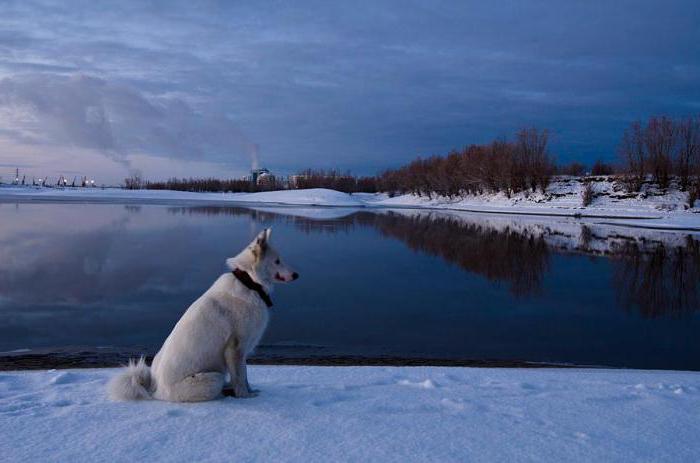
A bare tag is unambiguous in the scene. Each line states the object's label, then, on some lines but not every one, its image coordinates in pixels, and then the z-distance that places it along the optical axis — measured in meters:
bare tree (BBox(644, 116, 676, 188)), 44.62
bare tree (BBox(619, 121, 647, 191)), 45.88
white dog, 3.65
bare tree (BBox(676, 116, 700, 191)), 43.06
